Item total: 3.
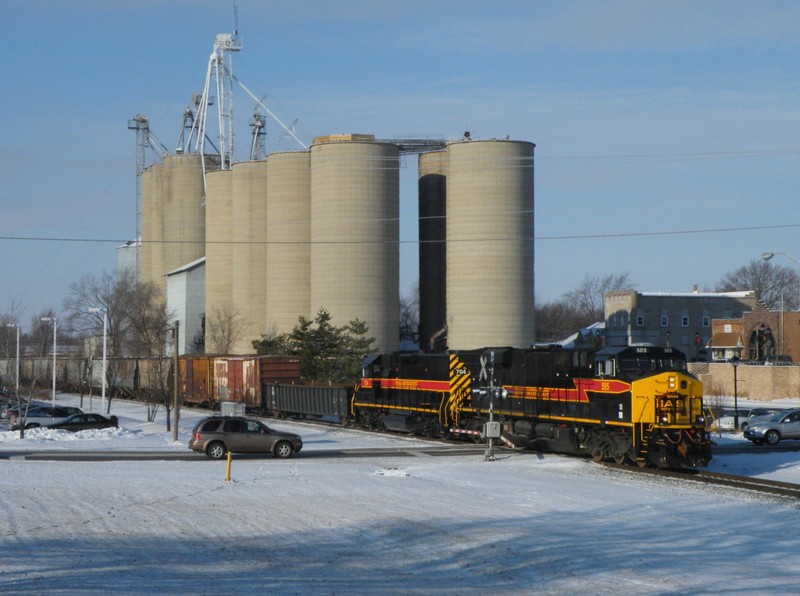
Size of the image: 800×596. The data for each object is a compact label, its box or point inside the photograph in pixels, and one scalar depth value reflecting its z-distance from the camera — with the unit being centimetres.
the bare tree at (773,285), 18612
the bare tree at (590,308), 19025
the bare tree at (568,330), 19146
